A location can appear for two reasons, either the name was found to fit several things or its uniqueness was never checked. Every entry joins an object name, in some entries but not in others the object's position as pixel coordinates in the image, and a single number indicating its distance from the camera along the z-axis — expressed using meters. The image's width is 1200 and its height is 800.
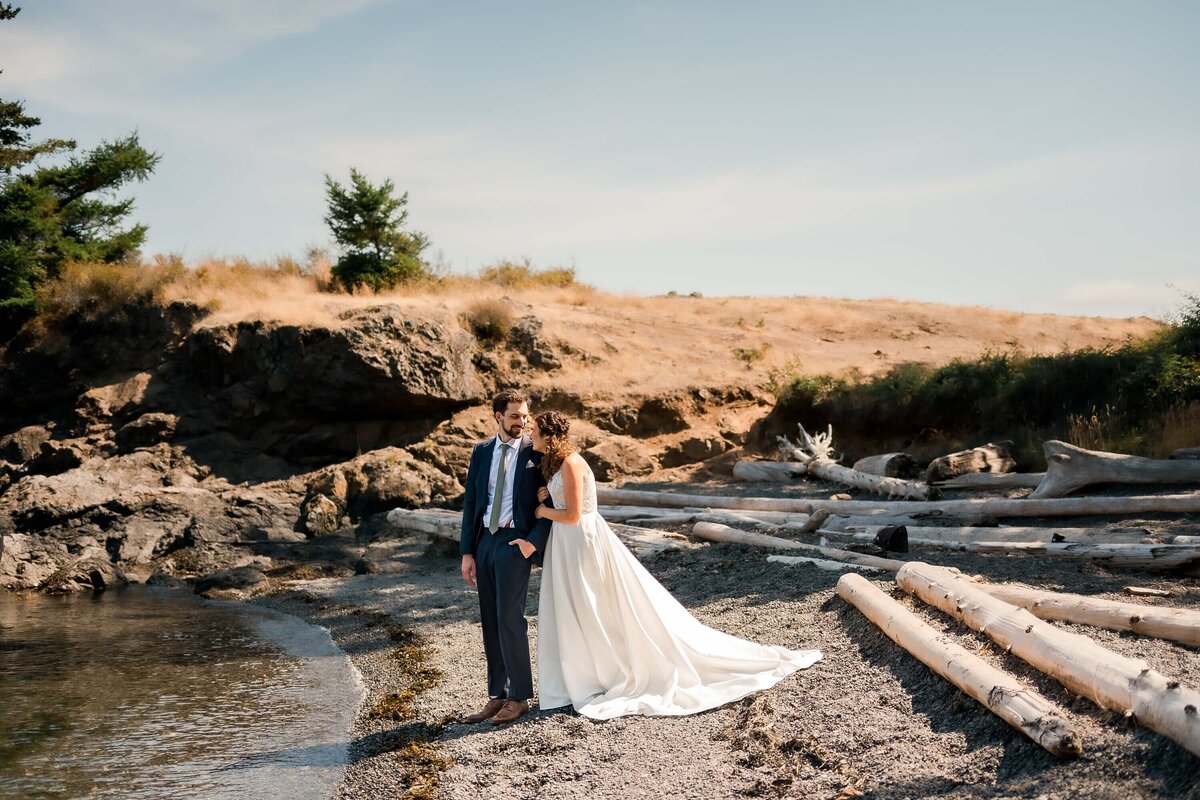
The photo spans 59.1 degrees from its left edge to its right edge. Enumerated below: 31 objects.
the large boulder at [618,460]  24.16
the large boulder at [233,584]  17.44
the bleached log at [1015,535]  12.22
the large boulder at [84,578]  18.22
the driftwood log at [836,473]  17.47
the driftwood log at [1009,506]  13.80
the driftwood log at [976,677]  5.18
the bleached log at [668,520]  17.12
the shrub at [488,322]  29.38
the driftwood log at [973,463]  17.61
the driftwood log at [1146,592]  9.06
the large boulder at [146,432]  27.38
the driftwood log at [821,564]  11.10
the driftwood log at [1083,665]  4.82
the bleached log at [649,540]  14.91
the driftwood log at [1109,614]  6.66
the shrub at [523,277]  38.62
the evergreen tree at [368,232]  34.16
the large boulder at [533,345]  28.64
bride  7.48
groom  7.51
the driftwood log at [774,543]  11.21
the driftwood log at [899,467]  19.12
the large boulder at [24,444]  28.17
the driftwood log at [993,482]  16.77
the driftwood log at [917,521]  14.57
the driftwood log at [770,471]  22.23
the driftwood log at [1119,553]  10.39
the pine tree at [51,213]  32.23
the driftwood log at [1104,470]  15.05
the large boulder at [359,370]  26.44
